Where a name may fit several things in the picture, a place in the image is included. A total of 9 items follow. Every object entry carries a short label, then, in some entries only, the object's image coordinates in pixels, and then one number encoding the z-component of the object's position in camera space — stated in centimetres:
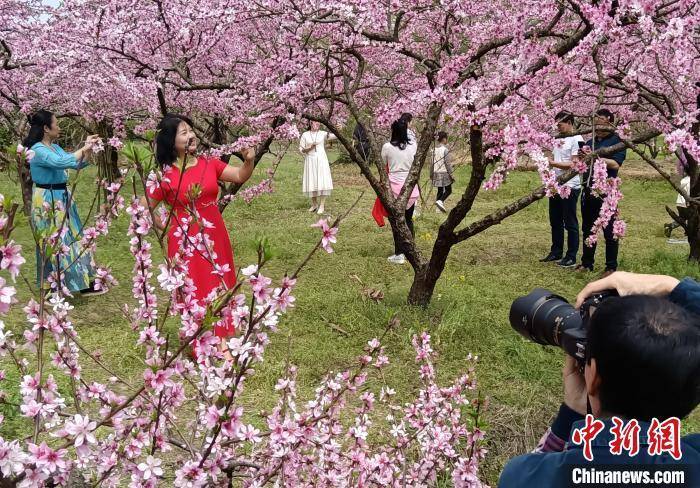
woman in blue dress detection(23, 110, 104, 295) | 482
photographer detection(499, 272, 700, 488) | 102
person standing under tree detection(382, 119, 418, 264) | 623
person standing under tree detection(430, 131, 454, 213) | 978
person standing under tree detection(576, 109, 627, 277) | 545
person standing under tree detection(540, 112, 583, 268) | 586
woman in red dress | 354
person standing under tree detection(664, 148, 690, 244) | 575
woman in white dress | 942
